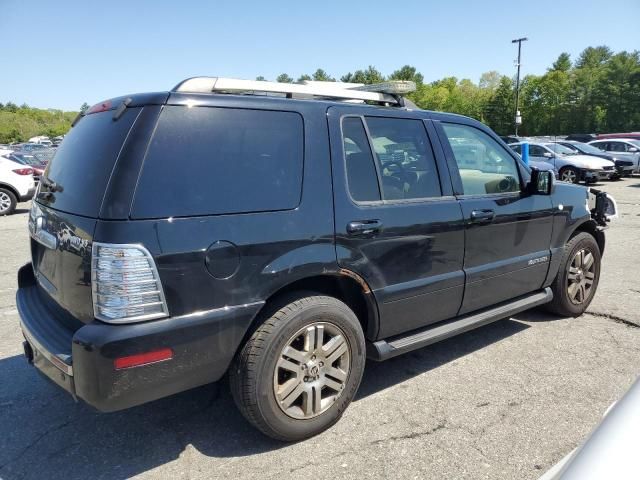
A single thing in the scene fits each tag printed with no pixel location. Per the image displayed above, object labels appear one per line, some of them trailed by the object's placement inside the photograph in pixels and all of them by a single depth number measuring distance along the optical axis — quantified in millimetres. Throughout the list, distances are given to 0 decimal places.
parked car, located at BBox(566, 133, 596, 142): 34625
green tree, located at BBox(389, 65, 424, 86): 108962
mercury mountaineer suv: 2191
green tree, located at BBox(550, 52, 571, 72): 92831
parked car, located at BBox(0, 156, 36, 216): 12328
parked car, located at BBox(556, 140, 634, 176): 20266
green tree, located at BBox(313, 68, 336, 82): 113925
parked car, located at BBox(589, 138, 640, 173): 20656
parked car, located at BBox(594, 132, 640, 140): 27931
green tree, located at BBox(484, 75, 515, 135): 66062
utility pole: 48469
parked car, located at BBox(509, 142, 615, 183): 17875
